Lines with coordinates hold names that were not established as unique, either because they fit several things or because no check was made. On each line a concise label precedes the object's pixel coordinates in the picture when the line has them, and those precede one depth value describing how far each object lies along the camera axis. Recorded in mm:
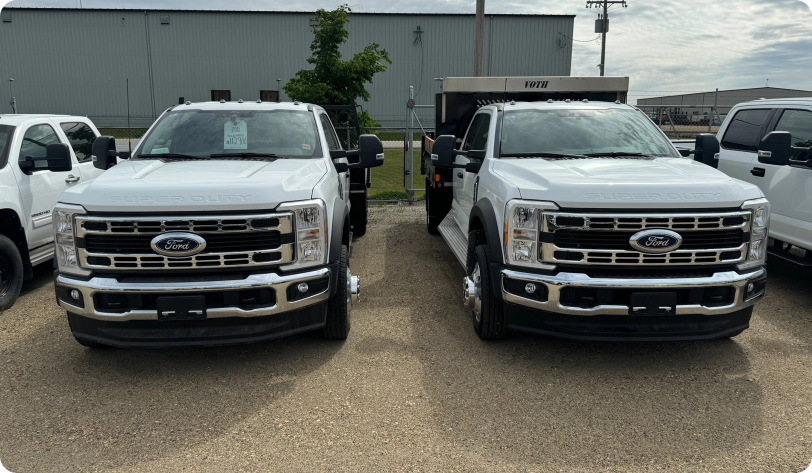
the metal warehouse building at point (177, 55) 34312
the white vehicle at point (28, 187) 5801
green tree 15703
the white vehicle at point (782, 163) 5926
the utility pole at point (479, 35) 16089
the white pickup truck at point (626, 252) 3939
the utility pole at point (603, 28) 34969
